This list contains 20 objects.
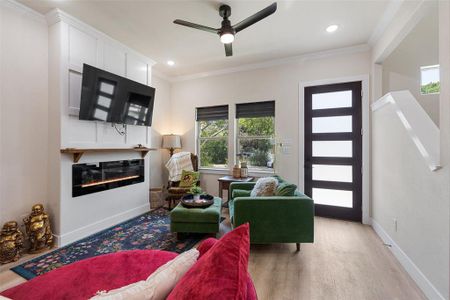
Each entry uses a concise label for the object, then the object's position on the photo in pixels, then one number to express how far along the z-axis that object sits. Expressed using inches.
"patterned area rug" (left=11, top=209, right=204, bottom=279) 82.4
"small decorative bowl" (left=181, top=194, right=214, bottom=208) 104.7
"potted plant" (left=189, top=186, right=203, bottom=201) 119.0
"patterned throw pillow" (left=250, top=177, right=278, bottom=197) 98.4
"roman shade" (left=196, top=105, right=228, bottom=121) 172.1
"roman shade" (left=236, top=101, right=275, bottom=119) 155.7
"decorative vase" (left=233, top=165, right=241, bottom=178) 148.2
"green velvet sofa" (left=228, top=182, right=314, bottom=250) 88.0
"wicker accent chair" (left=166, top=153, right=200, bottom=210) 146.5
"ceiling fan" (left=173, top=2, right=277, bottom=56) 80.8
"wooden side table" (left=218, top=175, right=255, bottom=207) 139.6
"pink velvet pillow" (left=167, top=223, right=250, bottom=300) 21.7
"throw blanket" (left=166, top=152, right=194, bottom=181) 159.8
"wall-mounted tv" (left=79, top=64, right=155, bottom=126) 103.0
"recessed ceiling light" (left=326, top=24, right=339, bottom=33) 108.2
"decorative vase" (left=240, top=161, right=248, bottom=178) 148.4
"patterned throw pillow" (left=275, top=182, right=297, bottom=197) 92.5
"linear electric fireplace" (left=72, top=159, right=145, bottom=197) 105.7
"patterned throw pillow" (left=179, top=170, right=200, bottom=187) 154.2
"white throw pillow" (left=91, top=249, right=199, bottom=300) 25.5
